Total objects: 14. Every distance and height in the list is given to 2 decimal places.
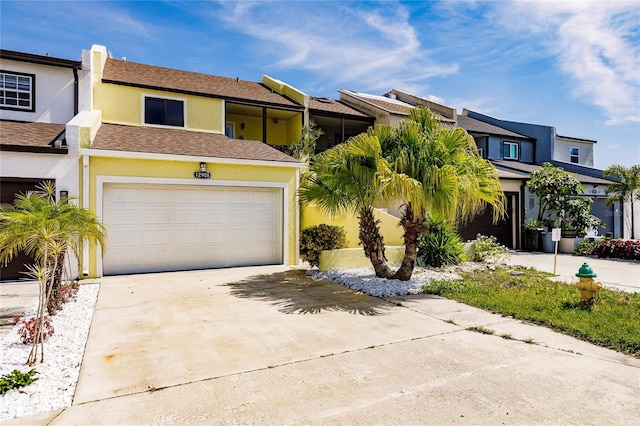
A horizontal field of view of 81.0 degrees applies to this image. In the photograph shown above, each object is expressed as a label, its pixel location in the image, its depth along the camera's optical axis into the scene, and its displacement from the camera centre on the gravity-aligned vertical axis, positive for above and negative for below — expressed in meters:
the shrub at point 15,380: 3.94 -1.81
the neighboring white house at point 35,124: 9.54 +2.76
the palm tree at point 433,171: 8.38 +1.07
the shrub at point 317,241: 11.64 -0.79
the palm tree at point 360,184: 8.24 +0.78
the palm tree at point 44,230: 4.89 -0.23
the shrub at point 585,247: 16.14 -1.28
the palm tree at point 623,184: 19.20 +1.76
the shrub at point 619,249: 14.55 -1.24
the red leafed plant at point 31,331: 5.22 -1.70
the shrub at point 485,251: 13.60 -1.22
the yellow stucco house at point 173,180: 10.60 +1.07
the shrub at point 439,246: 12.47 -0.99
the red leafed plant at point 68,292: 7.34 -1.63
